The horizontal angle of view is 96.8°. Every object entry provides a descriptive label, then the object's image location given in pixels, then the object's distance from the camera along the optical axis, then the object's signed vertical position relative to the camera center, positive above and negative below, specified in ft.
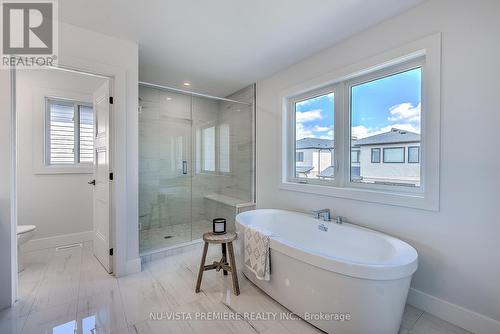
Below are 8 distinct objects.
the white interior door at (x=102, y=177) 7.64 -0.48
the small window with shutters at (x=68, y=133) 10.08 +1.48
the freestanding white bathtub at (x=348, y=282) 4.42 -2.58
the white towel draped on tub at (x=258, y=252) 6.05 -2.50
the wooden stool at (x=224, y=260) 6.57 -2.89
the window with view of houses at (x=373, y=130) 6.44 +1.22
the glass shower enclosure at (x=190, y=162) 9.73 +0.10
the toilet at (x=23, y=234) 7.43 -2.43
